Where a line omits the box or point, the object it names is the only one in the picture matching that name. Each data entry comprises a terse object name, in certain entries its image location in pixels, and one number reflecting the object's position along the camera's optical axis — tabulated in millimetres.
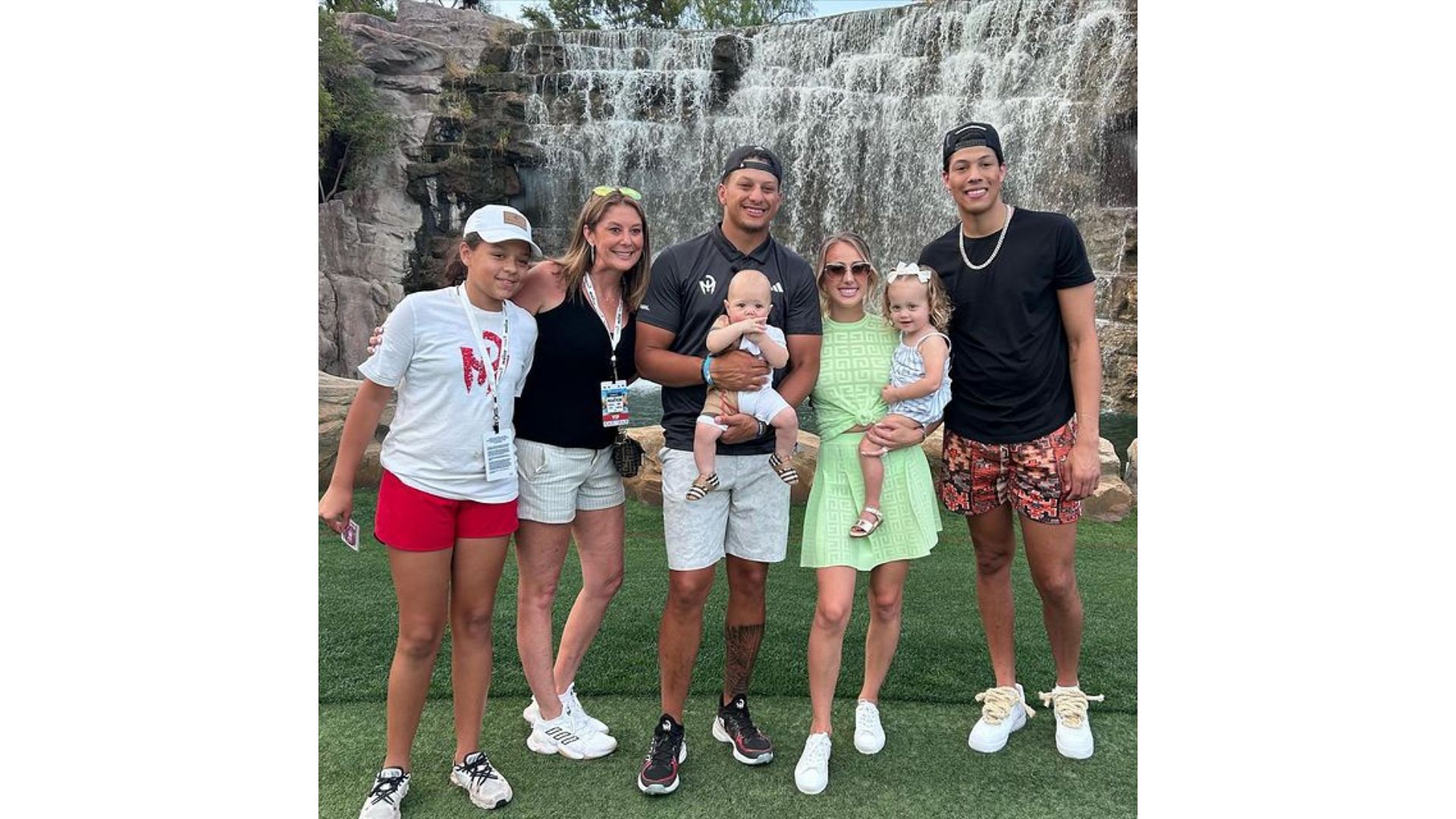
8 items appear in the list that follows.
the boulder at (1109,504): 6016
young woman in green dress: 2479
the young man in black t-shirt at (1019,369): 2480
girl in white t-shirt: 2158
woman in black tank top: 2400
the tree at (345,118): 9086
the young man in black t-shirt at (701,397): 2389
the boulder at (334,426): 6164
